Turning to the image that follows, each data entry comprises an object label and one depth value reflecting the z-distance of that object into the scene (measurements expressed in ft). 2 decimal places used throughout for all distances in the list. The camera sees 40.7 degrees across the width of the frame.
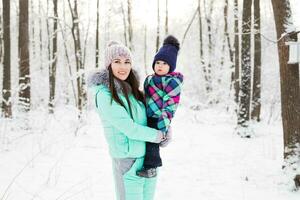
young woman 9.61
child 10.14
